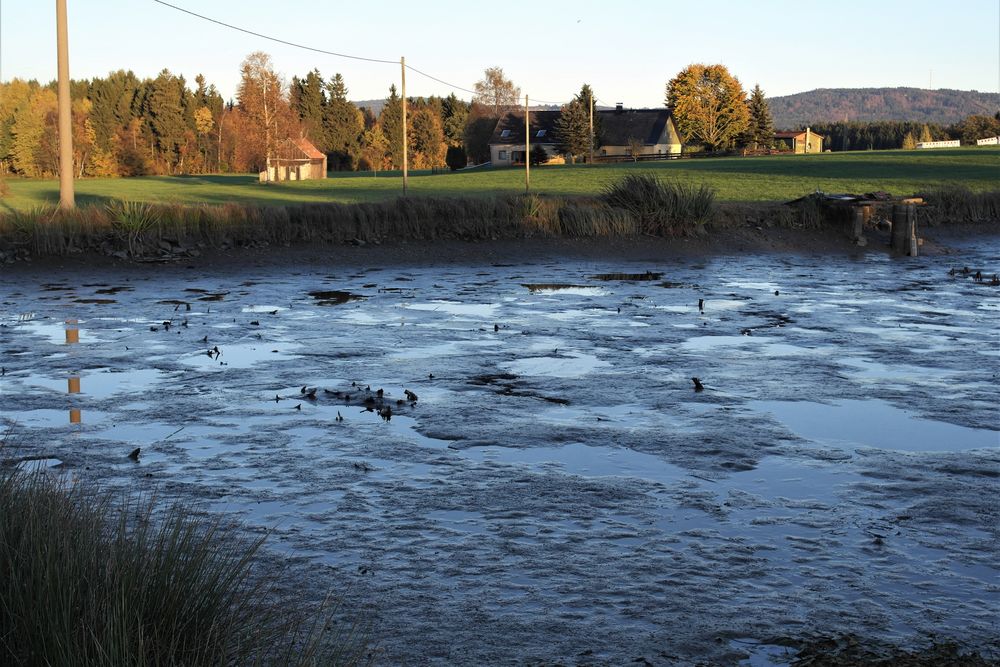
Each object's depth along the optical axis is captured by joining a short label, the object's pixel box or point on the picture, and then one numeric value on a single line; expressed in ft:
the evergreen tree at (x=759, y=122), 426.51
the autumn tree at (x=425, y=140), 488.85
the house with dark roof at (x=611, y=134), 402.52
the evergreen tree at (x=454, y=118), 520.01
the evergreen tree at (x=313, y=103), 483.14
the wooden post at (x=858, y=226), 83.66
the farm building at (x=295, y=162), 293.02
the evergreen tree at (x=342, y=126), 494.18
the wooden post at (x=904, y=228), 80.88
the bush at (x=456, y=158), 374.02
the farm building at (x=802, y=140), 536.34
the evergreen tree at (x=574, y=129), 364.99
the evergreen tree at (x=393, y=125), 498.28
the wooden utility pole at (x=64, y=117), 77.36
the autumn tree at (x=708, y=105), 433.48
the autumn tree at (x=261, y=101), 291.17
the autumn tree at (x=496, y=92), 501.97
